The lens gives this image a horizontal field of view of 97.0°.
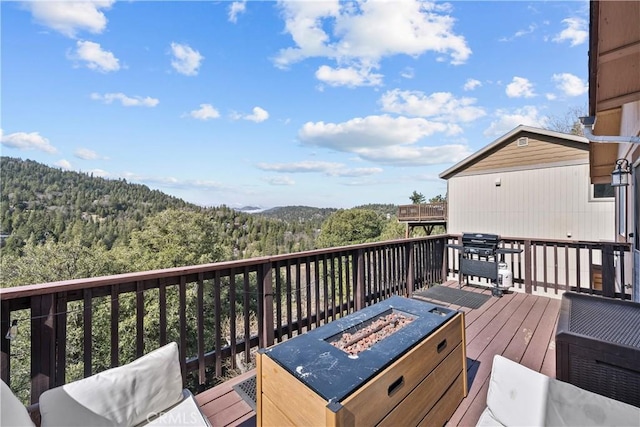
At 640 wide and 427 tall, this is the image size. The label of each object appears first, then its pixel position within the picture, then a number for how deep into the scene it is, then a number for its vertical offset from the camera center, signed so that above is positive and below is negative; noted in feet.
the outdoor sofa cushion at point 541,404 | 3.72 -2.72
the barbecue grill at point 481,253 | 14.23 -1.93
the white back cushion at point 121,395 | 4.31 -2.99
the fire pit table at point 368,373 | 4.00 -2.46
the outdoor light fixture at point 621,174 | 12.54 +1.95
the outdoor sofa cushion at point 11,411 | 3.48 -2.51
